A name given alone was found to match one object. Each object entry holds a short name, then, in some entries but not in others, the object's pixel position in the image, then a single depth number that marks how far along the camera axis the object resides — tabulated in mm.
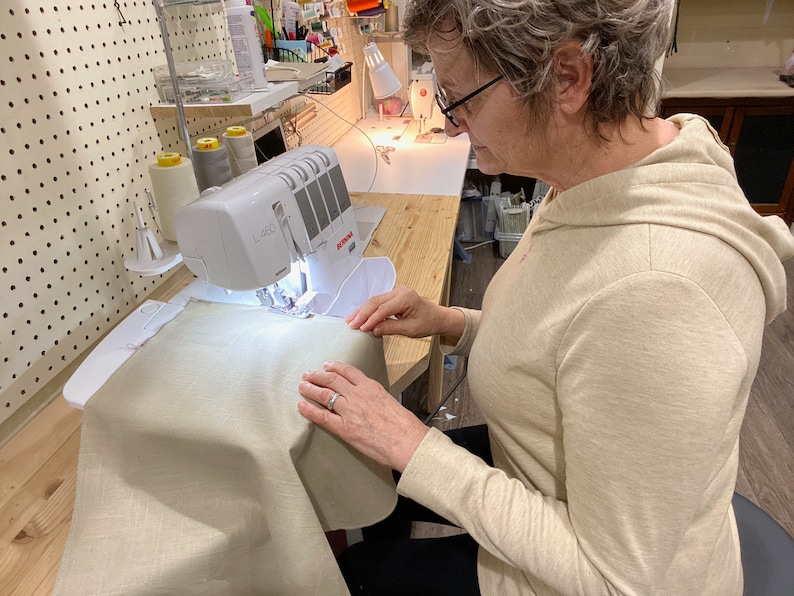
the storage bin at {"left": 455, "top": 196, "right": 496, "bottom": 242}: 3346
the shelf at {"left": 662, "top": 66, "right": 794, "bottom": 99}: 3002
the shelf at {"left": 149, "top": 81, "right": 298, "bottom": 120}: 1173
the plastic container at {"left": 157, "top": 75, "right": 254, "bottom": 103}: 1204
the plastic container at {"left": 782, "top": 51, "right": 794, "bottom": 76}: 3172
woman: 580
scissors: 2248
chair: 882
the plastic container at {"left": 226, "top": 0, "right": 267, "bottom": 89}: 1231
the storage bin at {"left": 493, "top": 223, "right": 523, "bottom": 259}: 3166
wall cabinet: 3045
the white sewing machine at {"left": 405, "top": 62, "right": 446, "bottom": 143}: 2510
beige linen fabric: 714
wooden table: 731
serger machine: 849
